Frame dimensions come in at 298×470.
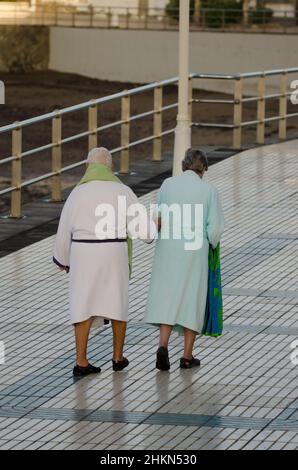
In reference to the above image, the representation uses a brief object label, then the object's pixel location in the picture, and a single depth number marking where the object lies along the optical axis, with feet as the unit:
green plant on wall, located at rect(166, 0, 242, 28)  211.41
